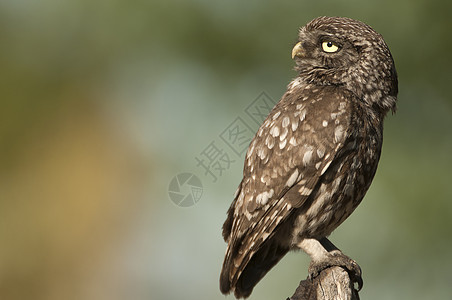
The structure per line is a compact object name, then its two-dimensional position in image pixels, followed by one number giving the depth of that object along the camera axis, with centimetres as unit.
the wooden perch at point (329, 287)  649
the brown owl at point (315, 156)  727
